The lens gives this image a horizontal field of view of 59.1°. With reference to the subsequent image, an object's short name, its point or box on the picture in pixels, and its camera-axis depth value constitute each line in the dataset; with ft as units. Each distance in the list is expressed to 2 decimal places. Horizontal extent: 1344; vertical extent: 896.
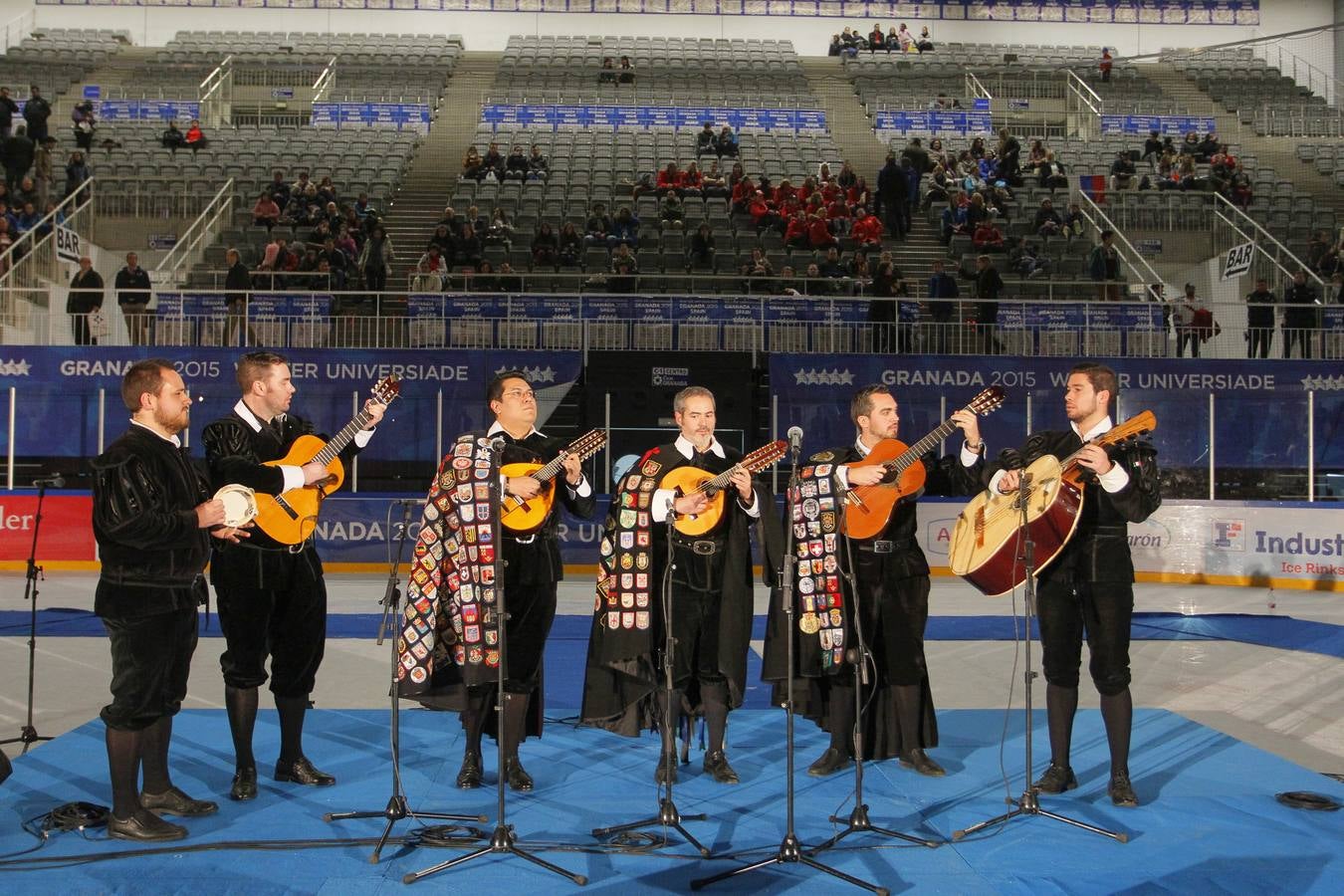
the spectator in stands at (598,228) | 68.49
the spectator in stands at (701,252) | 66.54
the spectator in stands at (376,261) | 62.75
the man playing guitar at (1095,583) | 19.62
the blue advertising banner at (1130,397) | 52.49
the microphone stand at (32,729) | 22.84
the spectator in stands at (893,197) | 75.00
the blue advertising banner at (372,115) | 98.48
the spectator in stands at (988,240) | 71.88
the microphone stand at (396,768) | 17.43
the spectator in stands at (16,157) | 73.05
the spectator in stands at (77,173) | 73.20
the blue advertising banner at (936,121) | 98.48
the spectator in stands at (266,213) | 71.00
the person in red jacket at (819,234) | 68.68
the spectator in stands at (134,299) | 58.85
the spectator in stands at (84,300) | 58.29
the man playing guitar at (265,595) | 19.71
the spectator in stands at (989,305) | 60.03
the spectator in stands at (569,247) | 66.90
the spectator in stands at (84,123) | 82.99
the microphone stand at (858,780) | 17.92
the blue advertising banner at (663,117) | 99.45
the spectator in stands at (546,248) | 66.28
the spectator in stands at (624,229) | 68.44
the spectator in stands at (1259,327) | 59.16
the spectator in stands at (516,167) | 81.15
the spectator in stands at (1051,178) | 81.71
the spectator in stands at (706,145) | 87.25
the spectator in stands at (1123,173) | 80.94
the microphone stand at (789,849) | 16.08
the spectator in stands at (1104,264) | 65.62
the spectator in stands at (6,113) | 77.71
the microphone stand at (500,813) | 16.39
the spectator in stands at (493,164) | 81.35
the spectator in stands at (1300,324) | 59.36
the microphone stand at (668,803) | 17.90
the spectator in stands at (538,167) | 81.61
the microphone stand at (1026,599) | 18.78
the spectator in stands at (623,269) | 62.13
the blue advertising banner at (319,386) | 54.70
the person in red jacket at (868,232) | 70.08
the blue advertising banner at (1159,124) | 99.60
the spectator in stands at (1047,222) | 72.79
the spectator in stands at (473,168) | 81.25
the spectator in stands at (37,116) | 76.54
